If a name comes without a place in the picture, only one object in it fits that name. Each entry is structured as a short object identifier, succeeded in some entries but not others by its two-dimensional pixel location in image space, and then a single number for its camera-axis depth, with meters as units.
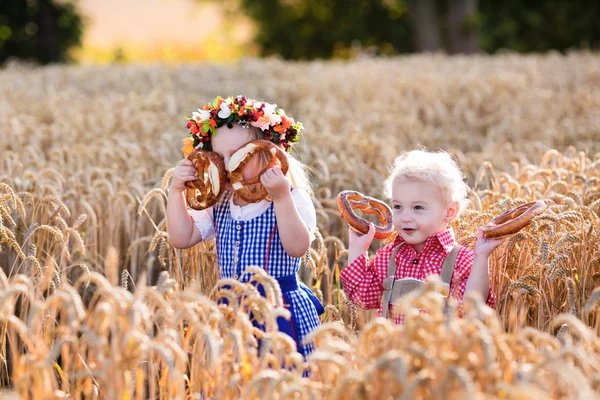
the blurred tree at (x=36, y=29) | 24.80
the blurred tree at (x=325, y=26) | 29.31
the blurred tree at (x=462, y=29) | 24.95
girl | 3.14
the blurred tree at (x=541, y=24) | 26.11
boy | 3.23
